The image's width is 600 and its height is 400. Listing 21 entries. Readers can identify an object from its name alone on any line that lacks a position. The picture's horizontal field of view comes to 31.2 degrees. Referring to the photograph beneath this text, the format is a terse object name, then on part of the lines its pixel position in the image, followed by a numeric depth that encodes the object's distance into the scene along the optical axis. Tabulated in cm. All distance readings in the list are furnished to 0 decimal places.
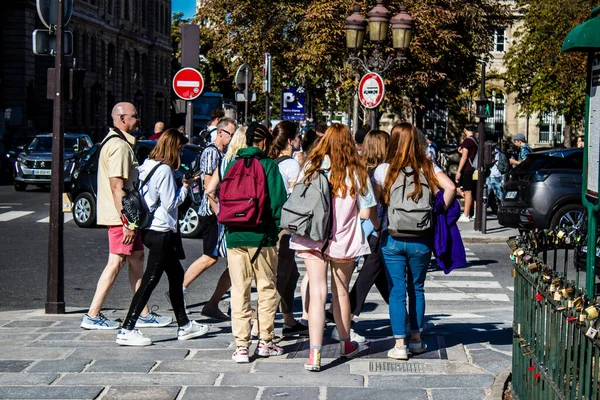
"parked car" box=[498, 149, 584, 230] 1817
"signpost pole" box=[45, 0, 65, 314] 1018
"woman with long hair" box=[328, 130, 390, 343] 872
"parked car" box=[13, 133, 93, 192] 3030
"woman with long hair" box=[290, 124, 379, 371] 765
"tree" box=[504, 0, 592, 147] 4434
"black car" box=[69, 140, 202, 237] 1961
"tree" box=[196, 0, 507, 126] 3150
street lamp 1938
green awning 620
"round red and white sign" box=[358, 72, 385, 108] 1931
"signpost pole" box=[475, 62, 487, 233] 1992
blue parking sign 2873
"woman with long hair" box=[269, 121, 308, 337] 918
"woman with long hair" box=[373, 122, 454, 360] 790
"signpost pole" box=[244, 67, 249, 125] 2244
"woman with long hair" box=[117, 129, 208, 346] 855
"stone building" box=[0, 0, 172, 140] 6097
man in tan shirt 897
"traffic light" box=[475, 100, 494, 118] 2033
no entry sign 1812
